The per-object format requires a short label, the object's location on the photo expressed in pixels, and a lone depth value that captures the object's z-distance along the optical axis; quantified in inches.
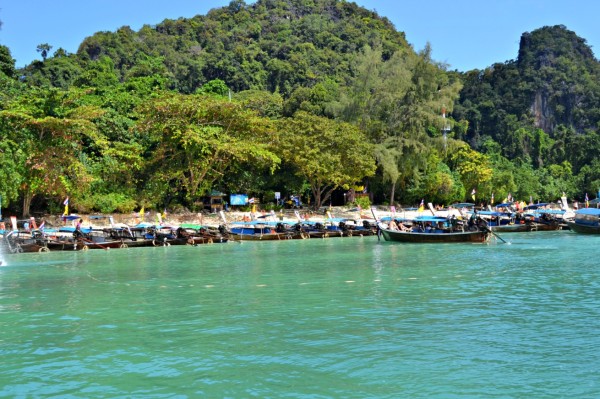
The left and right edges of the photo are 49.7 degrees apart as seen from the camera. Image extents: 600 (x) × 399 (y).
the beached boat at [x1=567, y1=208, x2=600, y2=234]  2068.2
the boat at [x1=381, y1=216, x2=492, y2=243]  1766.7
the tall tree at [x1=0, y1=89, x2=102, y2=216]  1846.7
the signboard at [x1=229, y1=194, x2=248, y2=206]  2442.2
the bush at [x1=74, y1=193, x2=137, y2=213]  2079.2
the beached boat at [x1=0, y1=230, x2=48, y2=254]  1603.1
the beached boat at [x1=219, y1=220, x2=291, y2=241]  2050.9
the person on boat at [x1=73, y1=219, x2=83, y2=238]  1737.2
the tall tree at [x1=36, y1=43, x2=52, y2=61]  4662.9
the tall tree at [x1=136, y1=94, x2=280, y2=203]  2174.0
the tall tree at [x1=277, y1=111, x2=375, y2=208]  2336.4
